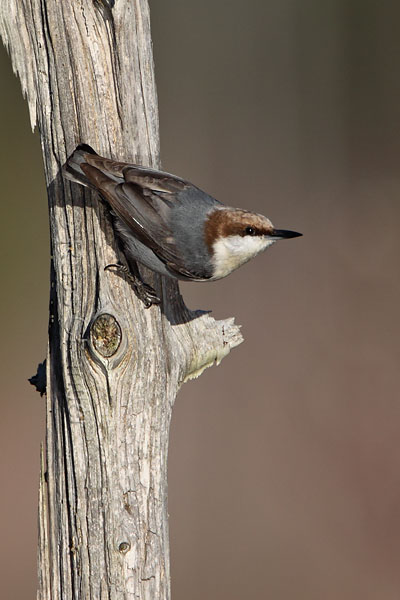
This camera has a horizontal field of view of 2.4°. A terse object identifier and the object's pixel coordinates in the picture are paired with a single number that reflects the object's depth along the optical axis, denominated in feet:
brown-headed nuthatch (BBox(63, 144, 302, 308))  10.63
